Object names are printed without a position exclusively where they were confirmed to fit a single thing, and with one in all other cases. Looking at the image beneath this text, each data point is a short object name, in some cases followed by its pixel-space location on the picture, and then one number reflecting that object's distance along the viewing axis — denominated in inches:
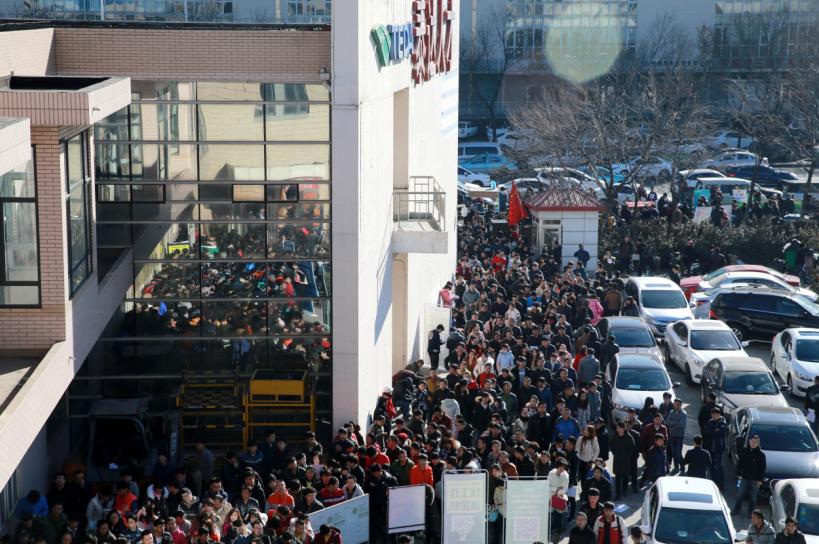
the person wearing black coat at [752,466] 736.3
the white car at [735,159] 2364.1
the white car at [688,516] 628.1
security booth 1413.6
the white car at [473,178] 2237.9
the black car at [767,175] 2196.1
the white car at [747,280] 1273.4
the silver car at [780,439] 766.5
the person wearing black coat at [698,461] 740.0
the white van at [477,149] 2508.6
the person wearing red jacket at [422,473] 657.6
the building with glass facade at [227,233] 771.4
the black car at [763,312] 1157.1
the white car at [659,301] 1155.9
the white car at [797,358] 978.1
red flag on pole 1508.4
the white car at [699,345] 1021.2
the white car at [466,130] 2807.6
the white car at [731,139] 2538.6
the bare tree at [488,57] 2960.1
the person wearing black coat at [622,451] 743.1
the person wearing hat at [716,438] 772.0
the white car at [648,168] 1676.9
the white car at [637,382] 888.3
